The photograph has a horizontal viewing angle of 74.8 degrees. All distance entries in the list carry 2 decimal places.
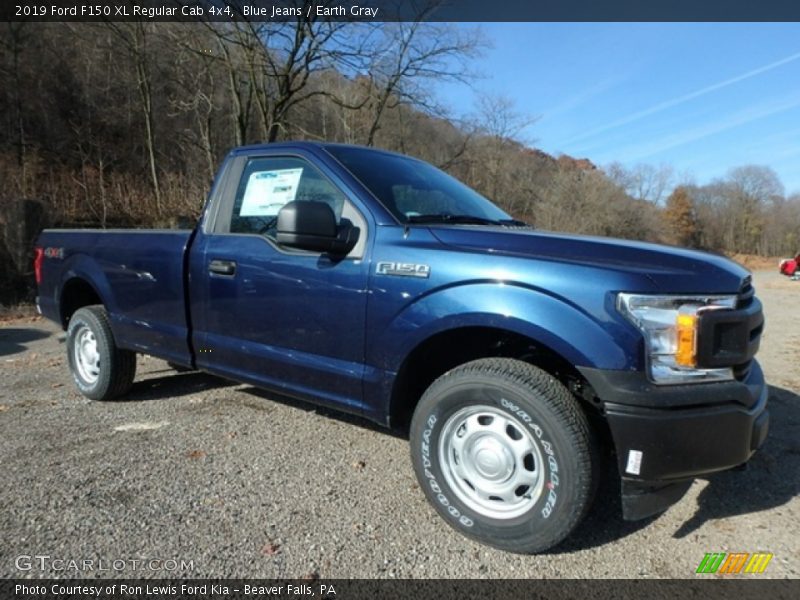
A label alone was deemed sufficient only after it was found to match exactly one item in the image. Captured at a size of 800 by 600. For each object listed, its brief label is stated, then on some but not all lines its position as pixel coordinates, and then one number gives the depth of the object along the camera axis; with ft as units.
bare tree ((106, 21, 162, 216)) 59.06
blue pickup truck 7.00
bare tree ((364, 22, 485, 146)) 59.62
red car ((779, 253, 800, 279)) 71.82
